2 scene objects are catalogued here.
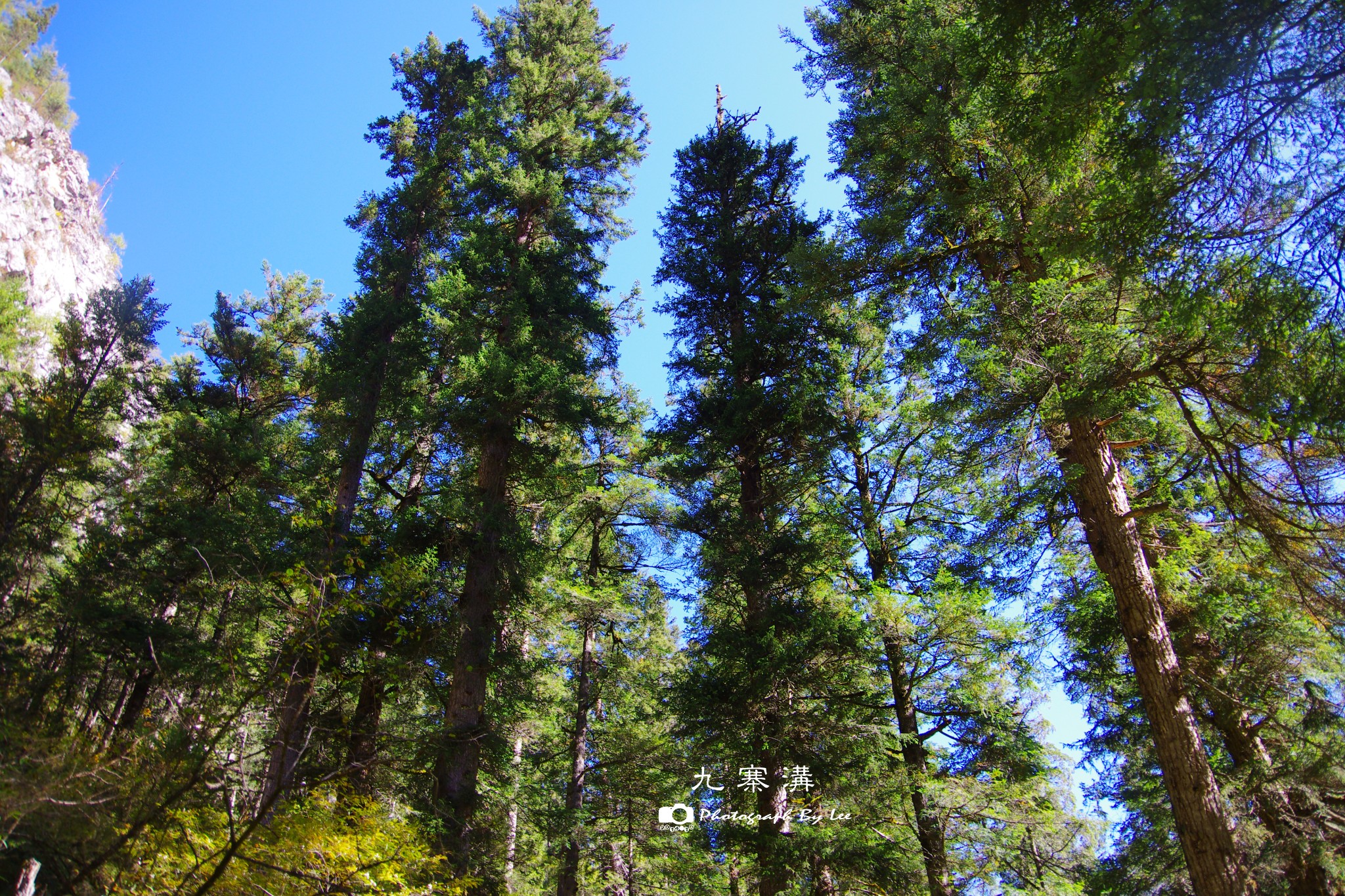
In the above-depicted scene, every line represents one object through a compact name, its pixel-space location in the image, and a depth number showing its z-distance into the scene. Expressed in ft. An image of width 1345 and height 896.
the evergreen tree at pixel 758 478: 28.45
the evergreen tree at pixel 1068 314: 15.64
